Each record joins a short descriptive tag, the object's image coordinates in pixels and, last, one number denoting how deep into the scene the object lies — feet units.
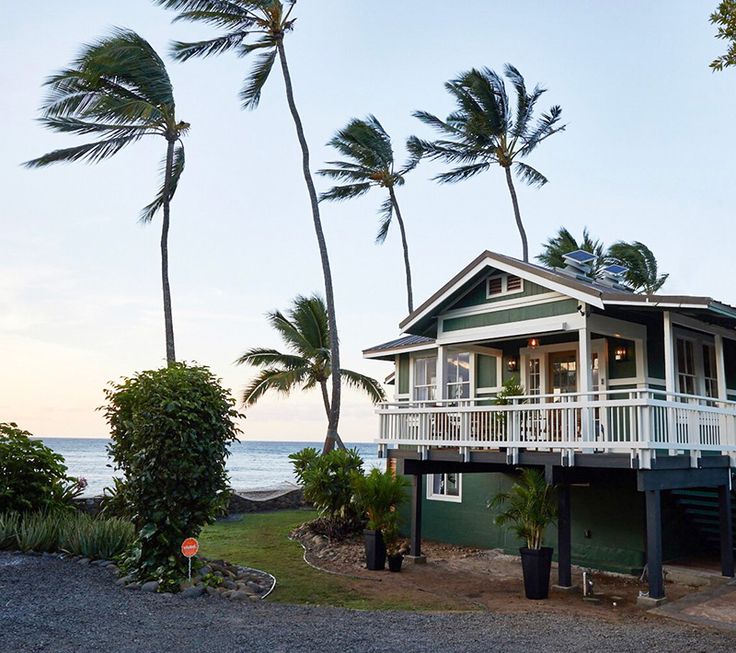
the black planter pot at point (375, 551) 40.42
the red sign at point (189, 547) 28.84
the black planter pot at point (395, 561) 39.88
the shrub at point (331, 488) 49.96
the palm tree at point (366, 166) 86.33
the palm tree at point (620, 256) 108.37
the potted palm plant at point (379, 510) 40.50
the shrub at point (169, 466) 30.19
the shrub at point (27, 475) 35.99
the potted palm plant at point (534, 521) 33.19
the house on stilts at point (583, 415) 33.14
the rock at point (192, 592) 28.35
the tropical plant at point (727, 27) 20.03
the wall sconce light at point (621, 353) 41.09
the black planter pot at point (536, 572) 33.09
